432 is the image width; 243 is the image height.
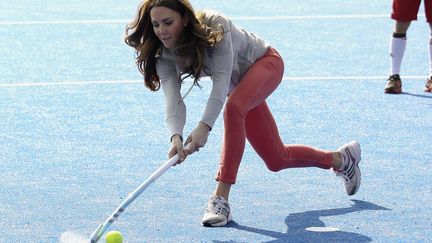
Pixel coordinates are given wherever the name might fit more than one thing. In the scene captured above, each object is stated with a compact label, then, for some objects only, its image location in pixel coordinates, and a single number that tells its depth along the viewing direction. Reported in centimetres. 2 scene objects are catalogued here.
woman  1156
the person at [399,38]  1928
